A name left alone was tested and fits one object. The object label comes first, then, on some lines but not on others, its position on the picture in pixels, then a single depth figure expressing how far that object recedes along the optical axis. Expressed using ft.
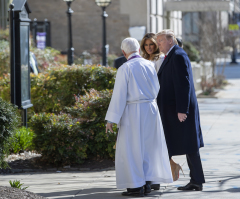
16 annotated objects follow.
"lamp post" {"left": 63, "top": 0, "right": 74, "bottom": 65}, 96.62
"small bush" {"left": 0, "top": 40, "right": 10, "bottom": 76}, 91.28
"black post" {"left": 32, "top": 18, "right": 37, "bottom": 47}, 149.38
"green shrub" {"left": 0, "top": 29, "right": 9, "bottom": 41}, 126.47
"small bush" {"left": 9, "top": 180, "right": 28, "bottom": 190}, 31.19
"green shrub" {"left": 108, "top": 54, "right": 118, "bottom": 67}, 136.26
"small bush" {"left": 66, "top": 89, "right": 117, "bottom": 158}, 45.44
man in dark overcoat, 34.43
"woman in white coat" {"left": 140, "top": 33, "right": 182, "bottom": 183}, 38.68
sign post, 51.27
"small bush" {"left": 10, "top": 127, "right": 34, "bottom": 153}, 48.19
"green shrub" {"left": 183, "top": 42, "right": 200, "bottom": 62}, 162.81
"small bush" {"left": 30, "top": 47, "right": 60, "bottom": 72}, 102.04
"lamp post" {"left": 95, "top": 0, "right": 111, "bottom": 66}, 107.14
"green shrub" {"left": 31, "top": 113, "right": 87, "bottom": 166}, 44.45
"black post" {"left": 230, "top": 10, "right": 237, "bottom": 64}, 284.20
